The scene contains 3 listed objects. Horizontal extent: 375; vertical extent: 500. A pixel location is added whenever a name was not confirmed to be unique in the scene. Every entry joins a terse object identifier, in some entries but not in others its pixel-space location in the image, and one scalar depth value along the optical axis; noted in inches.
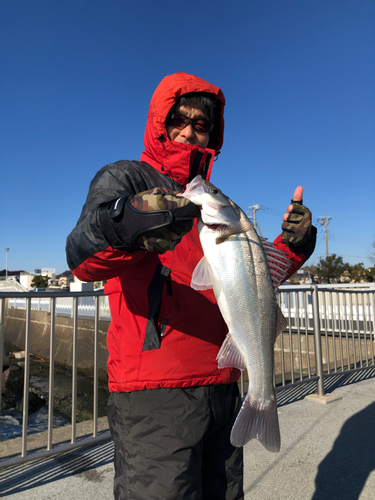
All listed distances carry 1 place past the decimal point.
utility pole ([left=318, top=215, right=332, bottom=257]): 2203.0
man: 50.3
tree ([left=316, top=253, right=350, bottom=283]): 1352.1
